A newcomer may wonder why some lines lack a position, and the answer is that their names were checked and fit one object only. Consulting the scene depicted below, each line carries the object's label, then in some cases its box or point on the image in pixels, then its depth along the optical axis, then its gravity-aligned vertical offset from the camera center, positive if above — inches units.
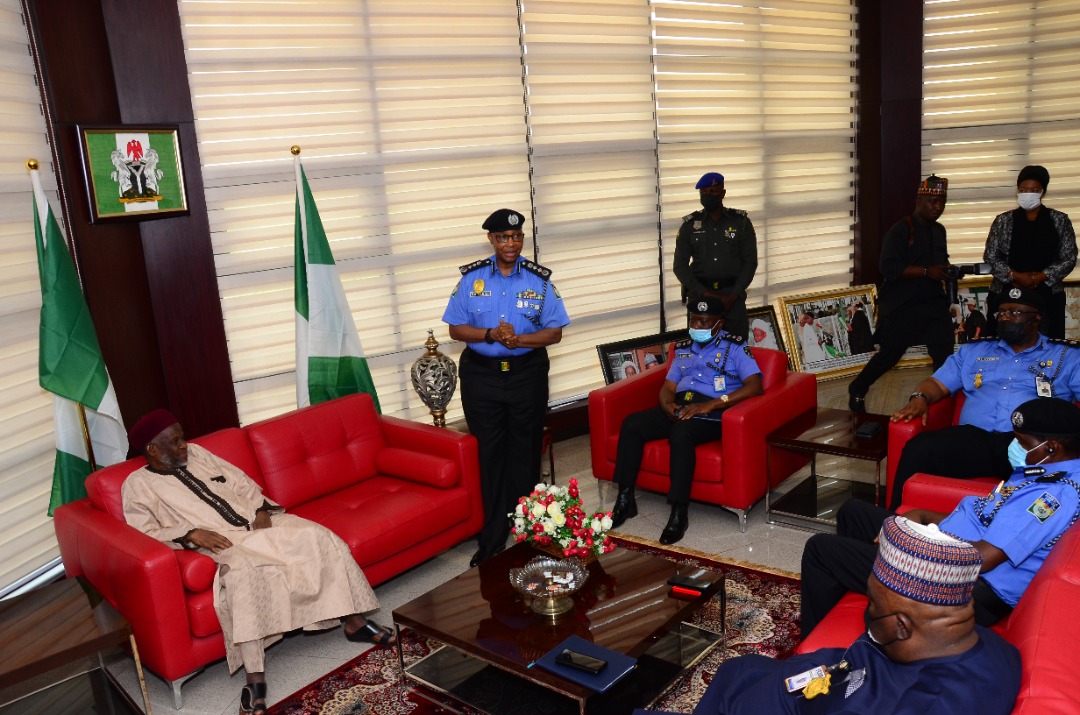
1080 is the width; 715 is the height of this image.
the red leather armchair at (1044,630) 85.7 -51.9
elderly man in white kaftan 150.6 -61.2
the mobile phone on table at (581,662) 125.5 -67.9
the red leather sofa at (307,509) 148.1 -61.8
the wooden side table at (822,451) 196.7 -64.0
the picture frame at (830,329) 330.6 -63.5
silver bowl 142.9 -65.1
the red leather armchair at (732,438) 201.5 -62.3
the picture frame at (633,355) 269.0 -55.2
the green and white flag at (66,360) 174.1 -28.2
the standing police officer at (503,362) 201.6 -40.4
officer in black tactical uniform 277.4 -26.8
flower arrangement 147.6 -56.6
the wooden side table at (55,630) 132.6 -64.5
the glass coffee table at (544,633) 135.2 -69.0
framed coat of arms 194.4 +8.2
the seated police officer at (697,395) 210.5 -54.1
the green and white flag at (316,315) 219.9 -29.4
